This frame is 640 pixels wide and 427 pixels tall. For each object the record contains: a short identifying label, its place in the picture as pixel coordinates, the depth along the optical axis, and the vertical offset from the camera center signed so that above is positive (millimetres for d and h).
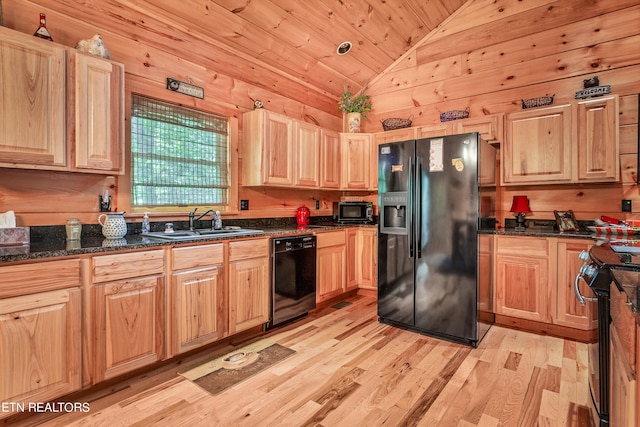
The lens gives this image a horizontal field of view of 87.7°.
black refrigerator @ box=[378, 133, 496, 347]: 2795 -198
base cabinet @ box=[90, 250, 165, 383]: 1966 -623
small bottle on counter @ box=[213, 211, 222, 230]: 3139 -98
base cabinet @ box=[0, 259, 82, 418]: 1651 -626
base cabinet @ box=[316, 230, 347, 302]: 3553 -589
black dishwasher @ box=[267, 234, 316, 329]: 3049 -635
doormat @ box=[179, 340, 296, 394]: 2201 -1118
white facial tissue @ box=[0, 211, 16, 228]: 1938 -48
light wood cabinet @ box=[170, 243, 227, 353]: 2340 -627
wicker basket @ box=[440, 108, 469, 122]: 3816 +1119
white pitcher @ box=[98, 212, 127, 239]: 2375 -97
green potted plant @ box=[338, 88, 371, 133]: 4484 +1426
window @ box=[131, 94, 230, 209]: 2725 +500
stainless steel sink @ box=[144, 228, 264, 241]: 2470 -181
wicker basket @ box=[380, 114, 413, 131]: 4223 +1126
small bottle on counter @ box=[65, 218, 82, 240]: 2209 -114
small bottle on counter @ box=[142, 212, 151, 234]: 2684 -99
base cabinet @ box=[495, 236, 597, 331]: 2859 -614
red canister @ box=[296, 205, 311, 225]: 3971 -41
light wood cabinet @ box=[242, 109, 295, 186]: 3352 +655
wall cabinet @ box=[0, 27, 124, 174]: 1871 +637
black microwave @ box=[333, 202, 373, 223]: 4234 -6
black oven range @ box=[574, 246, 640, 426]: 1353 -376
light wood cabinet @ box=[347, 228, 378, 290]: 4012 -571
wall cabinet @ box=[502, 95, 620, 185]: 2912 +625
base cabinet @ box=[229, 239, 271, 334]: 2713 -617
